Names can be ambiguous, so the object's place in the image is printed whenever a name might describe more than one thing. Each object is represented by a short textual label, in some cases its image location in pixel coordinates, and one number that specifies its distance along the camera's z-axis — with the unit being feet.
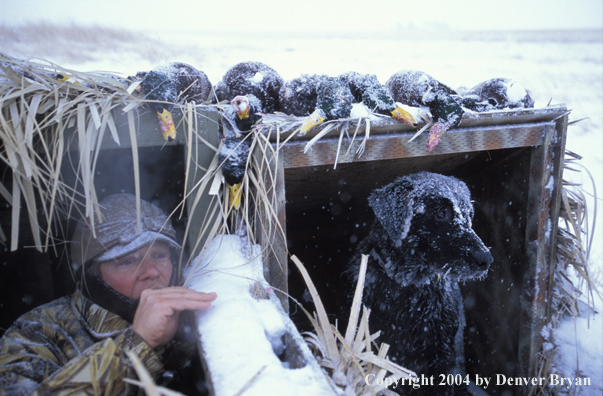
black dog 6.17
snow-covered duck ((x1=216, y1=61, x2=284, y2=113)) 6.72
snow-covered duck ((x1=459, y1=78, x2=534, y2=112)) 7.04
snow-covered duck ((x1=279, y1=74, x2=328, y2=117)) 6.40
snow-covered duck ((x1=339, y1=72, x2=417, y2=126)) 5.71
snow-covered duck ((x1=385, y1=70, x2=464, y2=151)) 5.65
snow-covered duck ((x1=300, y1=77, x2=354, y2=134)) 5.32
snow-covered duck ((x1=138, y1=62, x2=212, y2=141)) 4.91
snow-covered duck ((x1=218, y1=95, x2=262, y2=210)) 5.32
